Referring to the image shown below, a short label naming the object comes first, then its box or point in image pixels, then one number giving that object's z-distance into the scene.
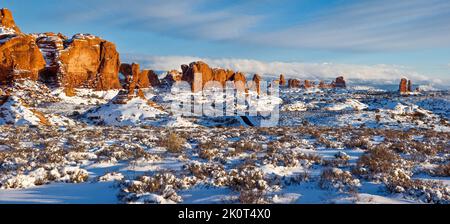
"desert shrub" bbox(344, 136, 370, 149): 14.81
